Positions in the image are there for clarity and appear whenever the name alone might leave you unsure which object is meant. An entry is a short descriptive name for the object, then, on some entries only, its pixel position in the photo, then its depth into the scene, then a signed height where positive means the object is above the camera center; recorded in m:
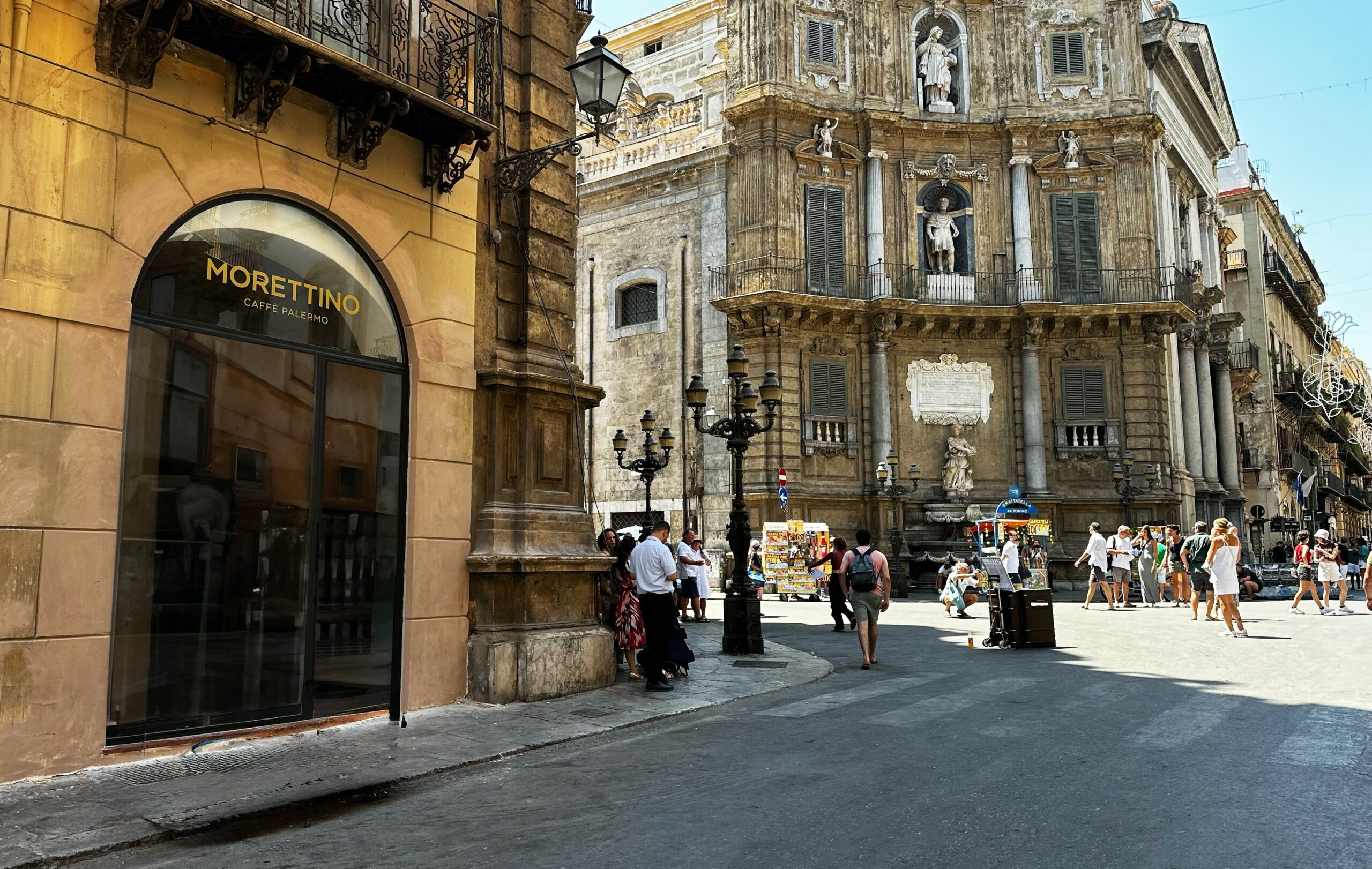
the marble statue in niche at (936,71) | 31.44 +14.59
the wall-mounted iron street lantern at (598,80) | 9.05 +4.15
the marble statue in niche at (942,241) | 30.78 +9.03
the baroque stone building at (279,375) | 6.45 +1.29
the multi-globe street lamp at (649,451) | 19.77 +1.71
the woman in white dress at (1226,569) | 14.87 -0.54
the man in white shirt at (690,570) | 16.00 -0.60
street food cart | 24.98 -0.08
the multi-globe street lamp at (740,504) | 13.23 +0.44
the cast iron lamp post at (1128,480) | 28.16 +1.58
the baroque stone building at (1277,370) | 43.75 +7.49
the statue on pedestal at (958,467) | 29.48 +2.00
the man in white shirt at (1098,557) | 20.42 -0.47
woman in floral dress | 10.77 -0.94
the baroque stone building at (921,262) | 29.34 +8.32
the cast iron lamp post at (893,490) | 28.39 +1.29
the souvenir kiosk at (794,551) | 26.05 -0.41
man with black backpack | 11.89 -0.64
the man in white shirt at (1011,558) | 19.50 -0.45
